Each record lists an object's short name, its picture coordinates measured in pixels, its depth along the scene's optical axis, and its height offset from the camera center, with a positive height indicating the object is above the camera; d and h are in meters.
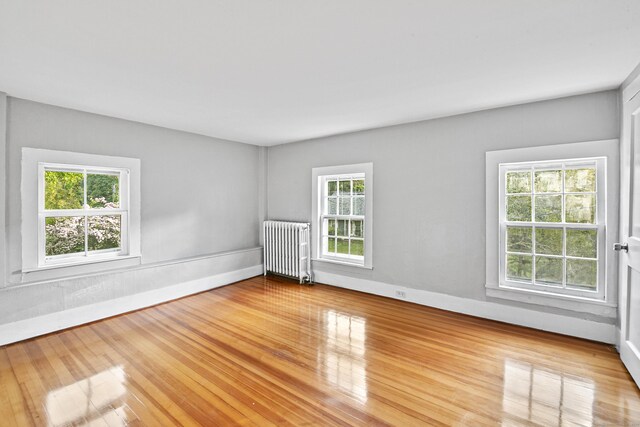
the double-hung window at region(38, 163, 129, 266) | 3.25 +0.00
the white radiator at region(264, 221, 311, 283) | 4.98 -0.63
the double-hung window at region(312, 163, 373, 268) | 4.41 -0.03
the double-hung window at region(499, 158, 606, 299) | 2.90 -0.15
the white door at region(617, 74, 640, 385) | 2.21 -0.17
